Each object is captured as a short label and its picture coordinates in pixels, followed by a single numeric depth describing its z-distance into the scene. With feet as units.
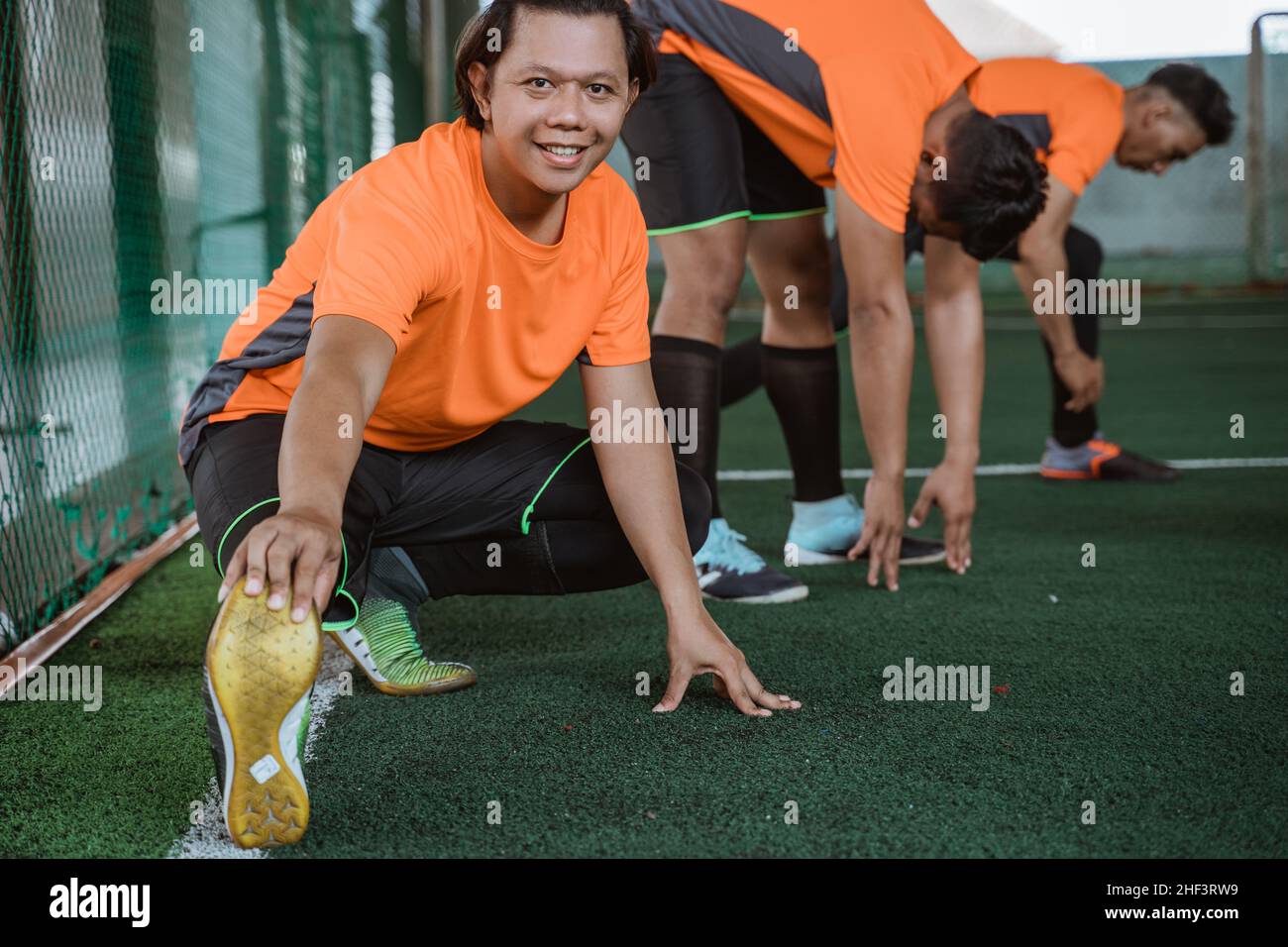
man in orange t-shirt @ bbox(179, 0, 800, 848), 4.70
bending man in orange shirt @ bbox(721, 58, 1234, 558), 11.82
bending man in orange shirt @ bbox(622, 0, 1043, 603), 8.09
